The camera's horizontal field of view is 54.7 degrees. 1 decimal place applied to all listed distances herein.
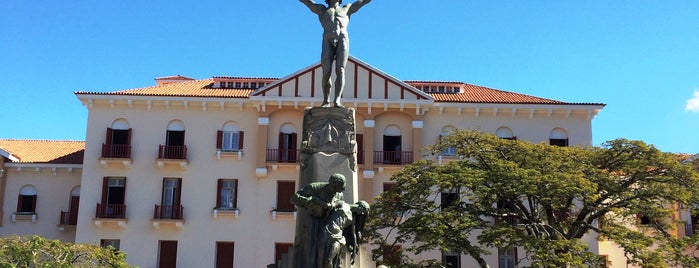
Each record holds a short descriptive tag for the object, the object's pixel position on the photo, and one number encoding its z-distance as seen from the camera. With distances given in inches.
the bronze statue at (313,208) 431.8
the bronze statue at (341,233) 424.5
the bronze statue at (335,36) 515.5
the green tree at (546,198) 844.0
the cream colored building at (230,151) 1304.1
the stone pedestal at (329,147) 480.4
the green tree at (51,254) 809.5
